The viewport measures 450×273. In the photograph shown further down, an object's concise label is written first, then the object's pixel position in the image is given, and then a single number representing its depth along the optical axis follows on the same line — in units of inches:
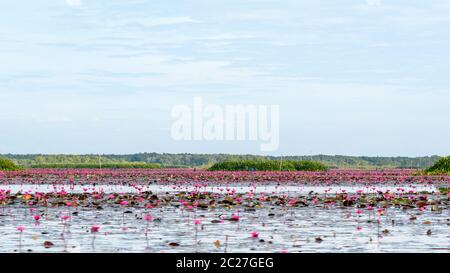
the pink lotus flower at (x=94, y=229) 708.0
